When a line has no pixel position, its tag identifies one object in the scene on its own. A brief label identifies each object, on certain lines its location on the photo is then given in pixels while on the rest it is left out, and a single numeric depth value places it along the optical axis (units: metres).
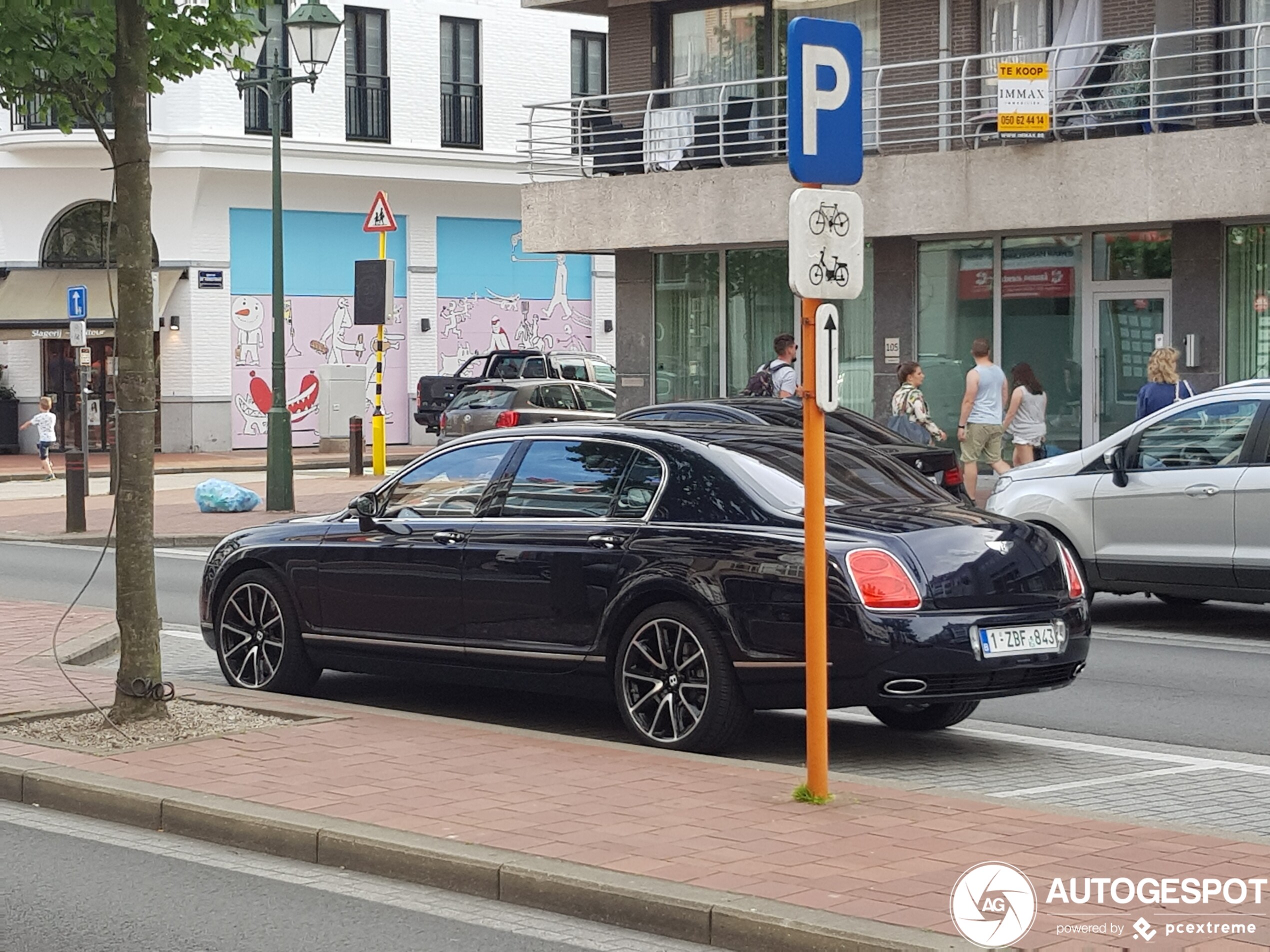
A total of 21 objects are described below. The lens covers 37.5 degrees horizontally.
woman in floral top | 19.16
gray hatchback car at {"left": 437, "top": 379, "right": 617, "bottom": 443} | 28.16
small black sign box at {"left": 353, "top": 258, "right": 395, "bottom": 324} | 25.83
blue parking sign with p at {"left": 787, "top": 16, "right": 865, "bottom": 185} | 7.05
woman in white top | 20.45
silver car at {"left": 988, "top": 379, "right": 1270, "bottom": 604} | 12.96
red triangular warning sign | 25.98
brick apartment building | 21.89
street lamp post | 23.67
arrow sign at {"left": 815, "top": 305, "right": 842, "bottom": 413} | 7.06
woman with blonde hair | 17.31
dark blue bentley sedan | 8.29
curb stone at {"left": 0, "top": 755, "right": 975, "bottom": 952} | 5.52
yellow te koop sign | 21.97
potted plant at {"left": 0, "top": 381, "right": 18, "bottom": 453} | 40.75
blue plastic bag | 24.95
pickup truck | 36.03
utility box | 40.06
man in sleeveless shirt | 20.30
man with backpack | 19.70
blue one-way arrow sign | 30.73
